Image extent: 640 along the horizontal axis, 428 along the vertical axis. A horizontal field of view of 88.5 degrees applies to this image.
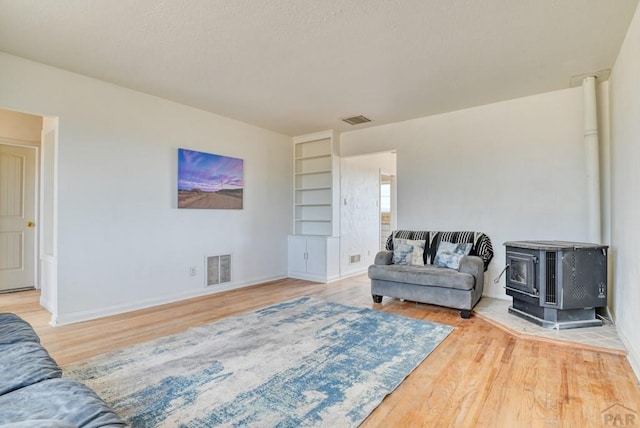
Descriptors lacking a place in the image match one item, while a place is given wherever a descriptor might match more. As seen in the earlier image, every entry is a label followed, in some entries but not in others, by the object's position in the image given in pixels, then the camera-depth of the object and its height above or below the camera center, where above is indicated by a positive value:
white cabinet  5.38 -0.69
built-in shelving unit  5.46 +0.14
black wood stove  2.94 -0.60
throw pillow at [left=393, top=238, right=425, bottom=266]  4.16 -0.46
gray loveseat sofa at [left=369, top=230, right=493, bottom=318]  3.43 -0.65
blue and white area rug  1.78 -1.06
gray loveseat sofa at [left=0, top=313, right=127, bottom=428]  1.07 -0.66
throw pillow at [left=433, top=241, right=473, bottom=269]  3.86 -0.44
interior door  4.55 +0.00
